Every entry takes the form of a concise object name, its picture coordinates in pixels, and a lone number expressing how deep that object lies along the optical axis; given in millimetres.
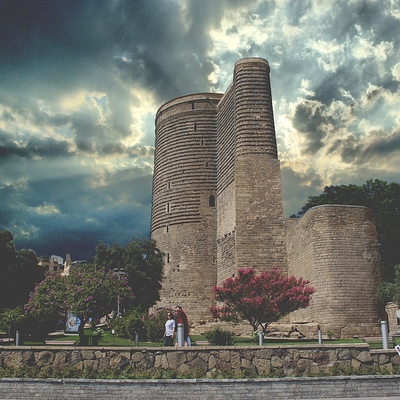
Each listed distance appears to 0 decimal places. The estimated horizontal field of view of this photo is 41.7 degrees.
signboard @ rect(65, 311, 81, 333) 22625
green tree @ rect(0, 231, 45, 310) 29312
